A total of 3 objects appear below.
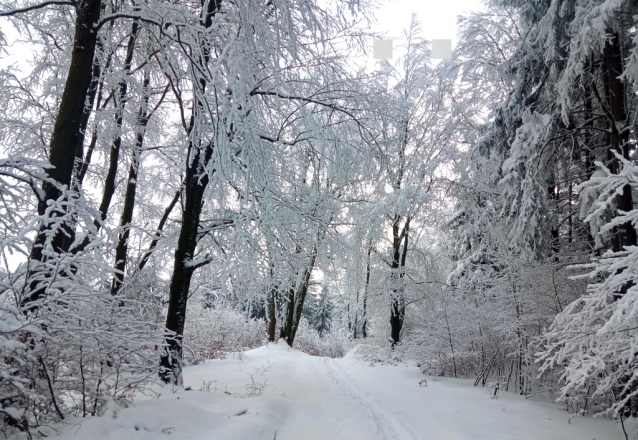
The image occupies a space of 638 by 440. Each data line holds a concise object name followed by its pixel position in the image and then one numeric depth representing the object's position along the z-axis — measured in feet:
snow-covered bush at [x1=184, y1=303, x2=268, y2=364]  40.08
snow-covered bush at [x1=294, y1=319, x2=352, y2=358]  63.28
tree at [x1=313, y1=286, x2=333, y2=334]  127.34
